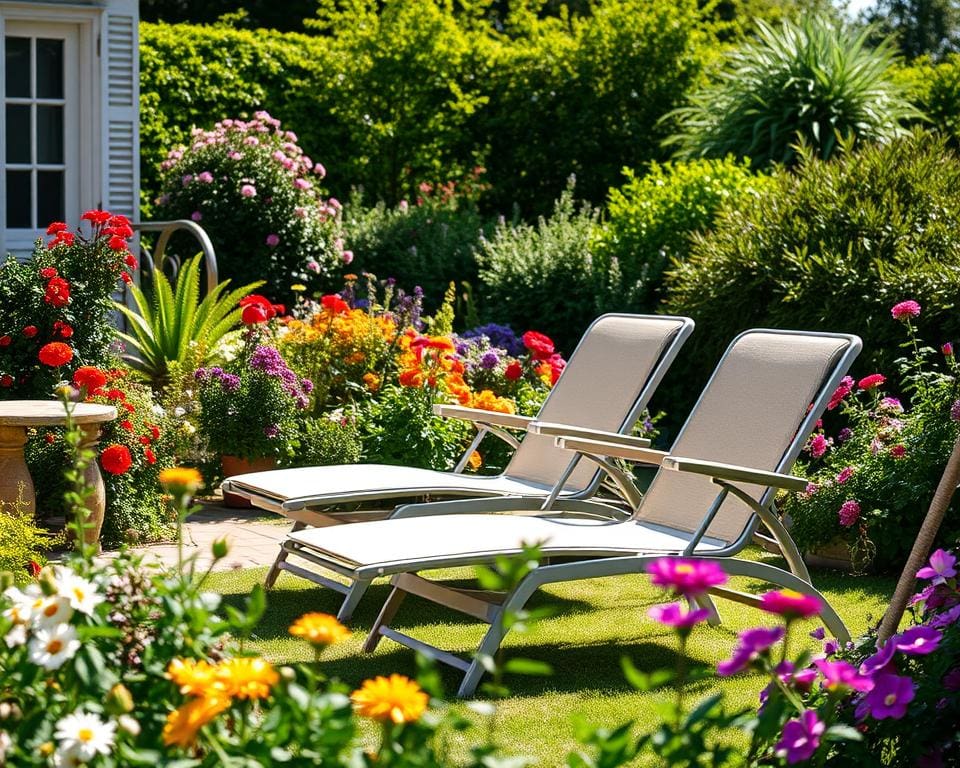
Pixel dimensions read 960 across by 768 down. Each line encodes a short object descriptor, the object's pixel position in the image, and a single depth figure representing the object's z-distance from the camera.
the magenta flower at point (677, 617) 1.58
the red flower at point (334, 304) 7.25
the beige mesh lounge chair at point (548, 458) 4.96
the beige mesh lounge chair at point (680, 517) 3.91
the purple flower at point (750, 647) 1.69
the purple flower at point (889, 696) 2.11
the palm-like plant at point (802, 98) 10.12
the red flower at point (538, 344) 6.83
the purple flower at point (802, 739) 1.80
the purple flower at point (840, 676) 1.70
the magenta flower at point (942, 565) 2.53
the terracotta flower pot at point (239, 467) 6.67
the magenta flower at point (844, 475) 5.60
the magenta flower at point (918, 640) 2.28
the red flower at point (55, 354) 5.38
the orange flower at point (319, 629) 1.55
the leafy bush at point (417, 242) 10.59
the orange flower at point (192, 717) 1.57
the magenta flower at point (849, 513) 5.31
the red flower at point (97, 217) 6.21
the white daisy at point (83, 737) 1.57
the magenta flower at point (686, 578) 1.58
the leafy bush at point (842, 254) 7.07
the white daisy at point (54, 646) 1.76
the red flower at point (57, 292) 5.91
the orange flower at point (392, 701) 1.48
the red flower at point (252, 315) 6.73
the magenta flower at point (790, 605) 1.60
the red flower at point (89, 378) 5.35
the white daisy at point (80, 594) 1.88
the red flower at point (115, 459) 5.25
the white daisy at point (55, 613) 1.84
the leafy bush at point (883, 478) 5.34
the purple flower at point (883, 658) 2.24
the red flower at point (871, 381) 5.33
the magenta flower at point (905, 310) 5.31
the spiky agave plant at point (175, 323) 7.55
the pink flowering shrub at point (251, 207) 10.25
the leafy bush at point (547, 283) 9.38
